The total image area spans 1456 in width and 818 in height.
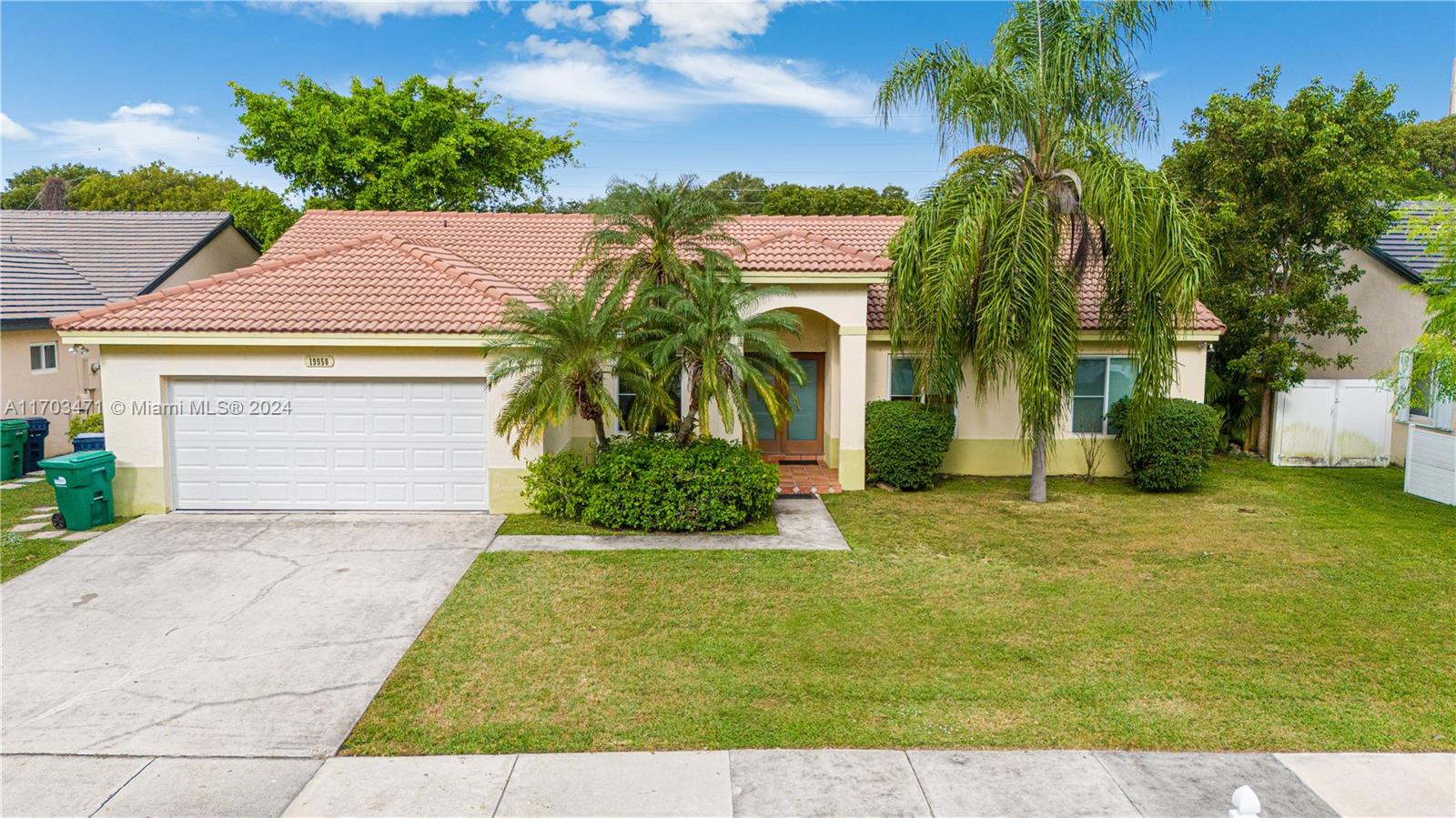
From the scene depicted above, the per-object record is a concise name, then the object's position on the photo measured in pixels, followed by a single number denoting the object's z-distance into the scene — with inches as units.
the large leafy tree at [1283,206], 609.3
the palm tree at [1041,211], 474.6
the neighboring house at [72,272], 644.1
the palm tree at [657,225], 484.4
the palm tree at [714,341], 446.3
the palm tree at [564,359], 442.9
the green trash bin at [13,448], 597.9
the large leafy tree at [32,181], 1915.6
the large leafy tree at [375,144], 1063.6
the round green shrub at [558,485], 482.0
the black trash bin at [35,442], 621.0
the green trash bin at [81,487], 456.8
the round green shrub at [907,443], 568.4
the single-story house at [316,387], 486.3
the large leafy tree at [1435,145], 1337.4
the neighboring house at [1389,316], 660.1
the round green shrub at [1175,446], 567.2
